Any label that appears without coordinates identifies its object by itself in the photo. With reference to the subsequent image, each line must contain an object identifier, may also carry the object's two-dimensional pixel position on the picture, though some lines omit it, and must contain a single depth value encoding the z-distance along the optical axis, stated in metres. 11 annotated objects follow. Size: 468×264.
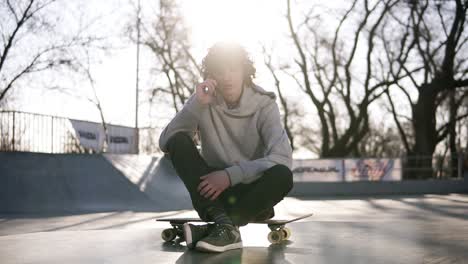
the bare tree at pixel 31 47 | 21.66
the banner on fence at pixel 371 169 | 22.53
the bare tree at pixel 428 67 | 24.05
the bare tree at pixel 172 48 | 28.44
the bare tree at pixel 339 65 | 25.72
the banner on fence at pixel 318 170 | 23.00
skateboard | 3.64
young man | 3.11
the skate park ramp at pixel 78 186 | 11.75
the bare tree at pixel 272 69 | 29.41
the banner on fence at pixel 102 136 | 17.55
